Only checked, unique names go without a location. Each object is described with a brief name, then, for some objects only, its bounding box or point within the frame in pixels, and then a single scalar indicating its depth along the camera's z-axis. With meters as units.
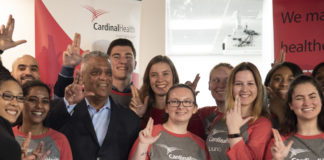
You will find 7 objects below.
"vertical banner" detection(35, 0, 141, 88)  4.82
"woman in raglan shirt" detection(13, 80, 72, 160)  3.13
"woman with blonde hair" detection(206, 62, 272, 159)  3.06
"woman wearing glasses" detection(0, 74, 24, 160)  2.39
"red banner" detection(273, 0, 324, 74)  5.45
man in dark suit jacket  3.20
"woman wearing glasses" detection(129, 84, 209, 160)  3.11
